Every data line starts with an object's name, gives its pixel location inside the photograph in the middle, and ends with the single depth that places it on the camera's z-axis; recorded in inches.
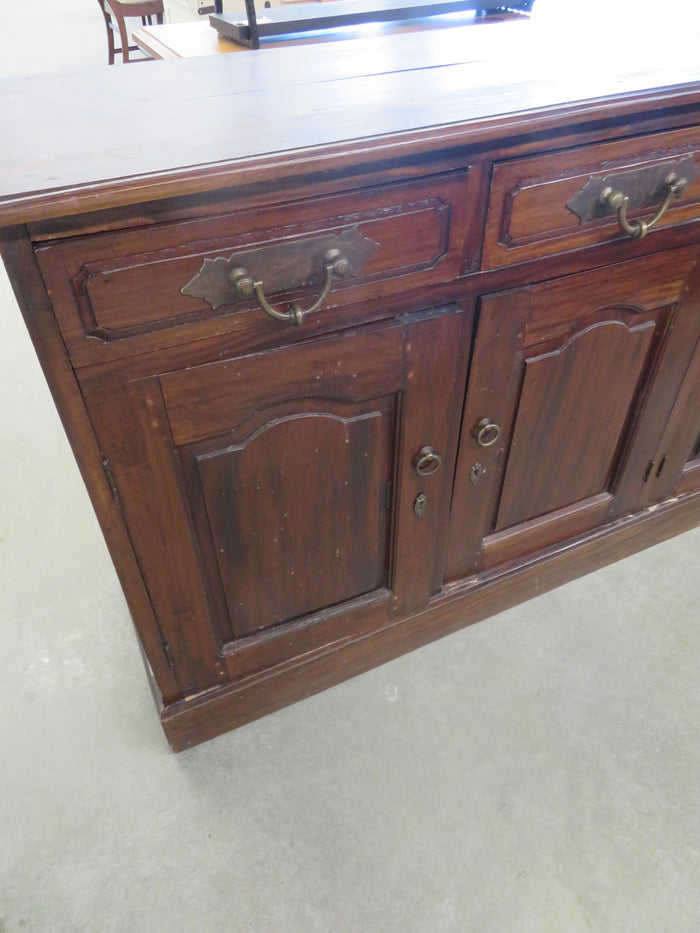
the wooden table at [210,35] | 45.6
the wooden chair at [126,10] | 114.2
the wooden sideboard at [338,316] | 23.4
